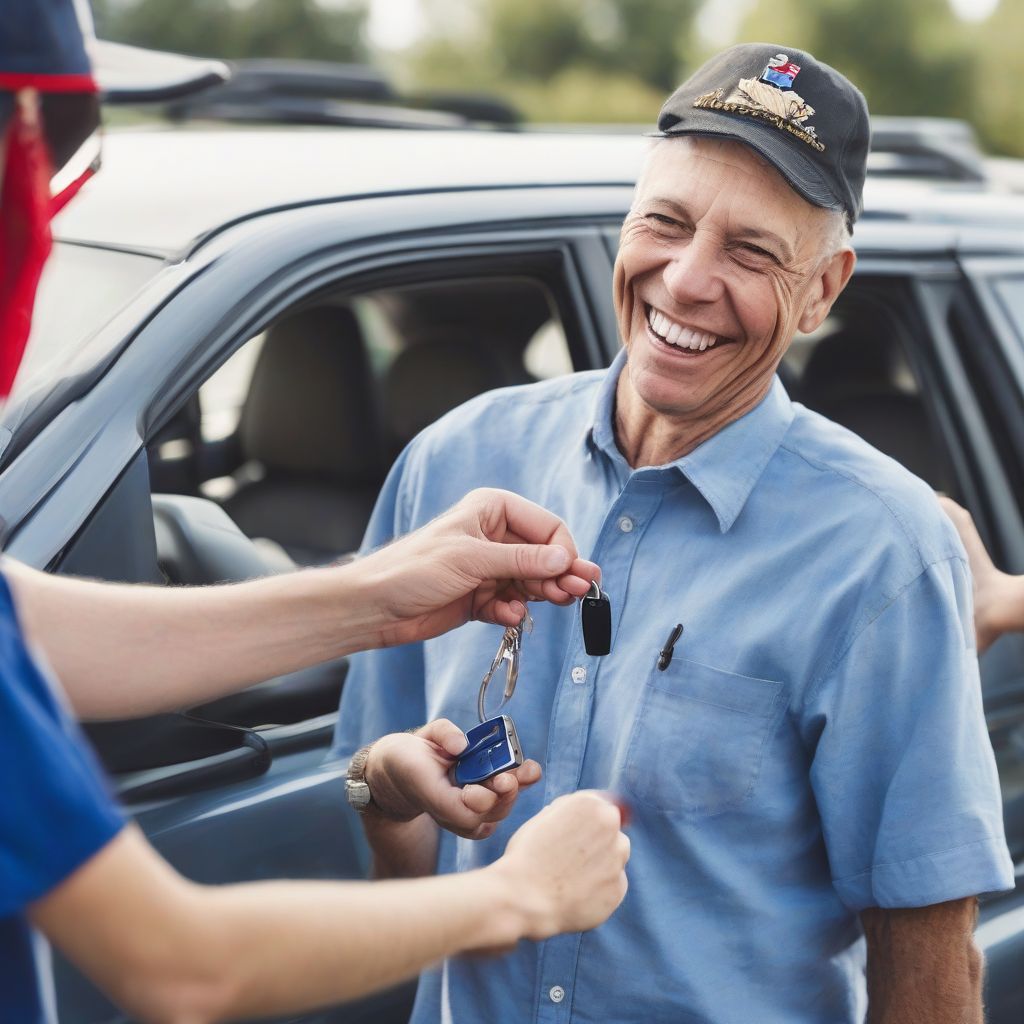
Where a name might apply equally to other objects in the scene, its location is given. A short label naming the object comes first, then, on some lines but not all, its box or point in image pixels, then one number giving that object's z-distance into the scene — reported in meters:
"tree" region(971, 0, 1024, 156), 43.91
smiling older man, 1.62
